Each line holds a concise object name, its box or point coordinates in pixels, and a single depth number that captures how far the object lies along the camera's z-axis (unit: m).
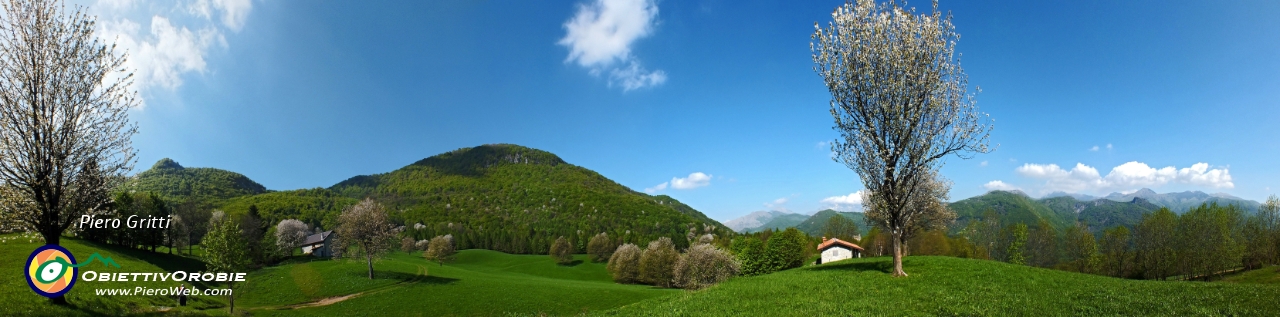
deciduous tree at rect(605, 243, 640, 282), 87.06
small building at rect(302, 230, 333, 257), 98.44
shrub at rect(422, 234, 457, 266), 96.06
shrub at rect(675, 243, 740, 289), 59.03
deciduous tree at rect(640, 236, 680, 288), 79.69
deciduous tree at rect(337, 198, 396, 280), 56.56
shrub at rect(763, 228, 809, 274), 65.38
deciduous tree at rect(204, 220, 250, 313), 35.25
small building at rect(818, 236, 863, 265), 75.75
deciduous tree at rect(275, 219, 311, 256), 87.00
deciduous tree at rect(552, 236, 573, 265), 108.25
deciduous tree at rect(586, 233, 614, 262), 115.75
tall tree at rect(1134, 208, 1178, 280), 65.69
